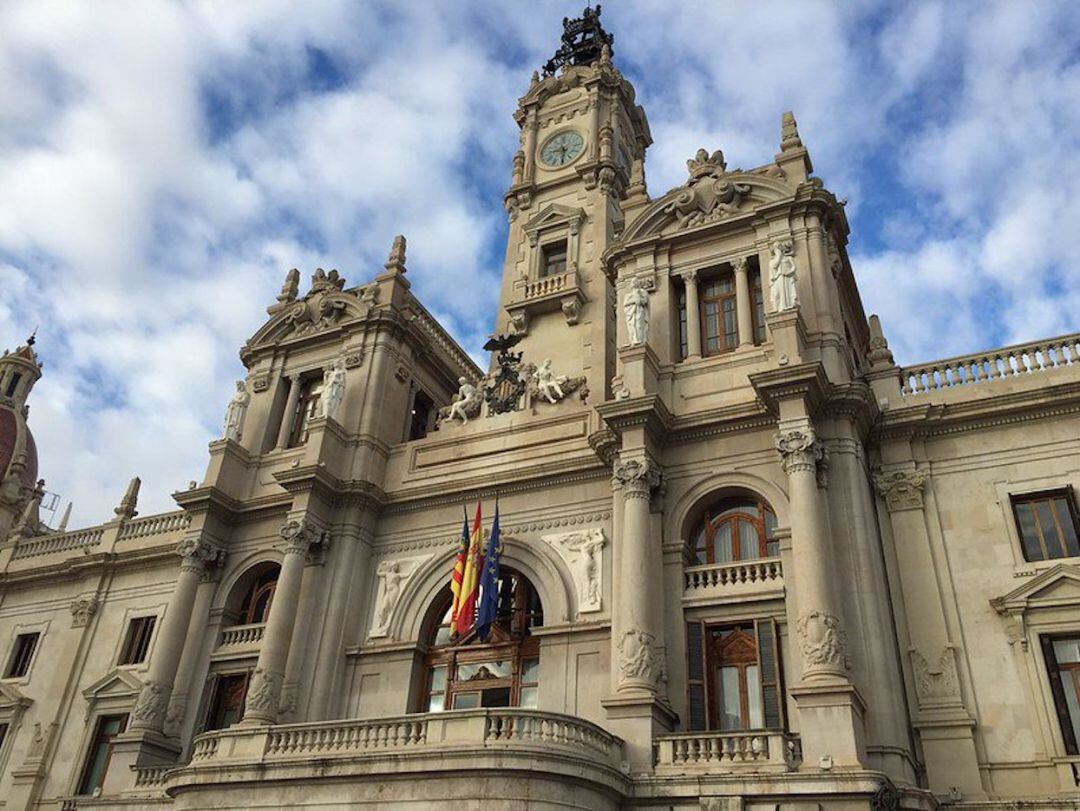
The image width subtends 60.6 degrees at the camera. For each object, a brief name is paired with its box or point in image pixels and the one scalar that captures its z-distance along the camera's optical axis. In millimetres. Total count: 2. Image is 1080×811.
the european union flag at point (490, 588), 21547
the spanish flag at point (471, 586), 21688
